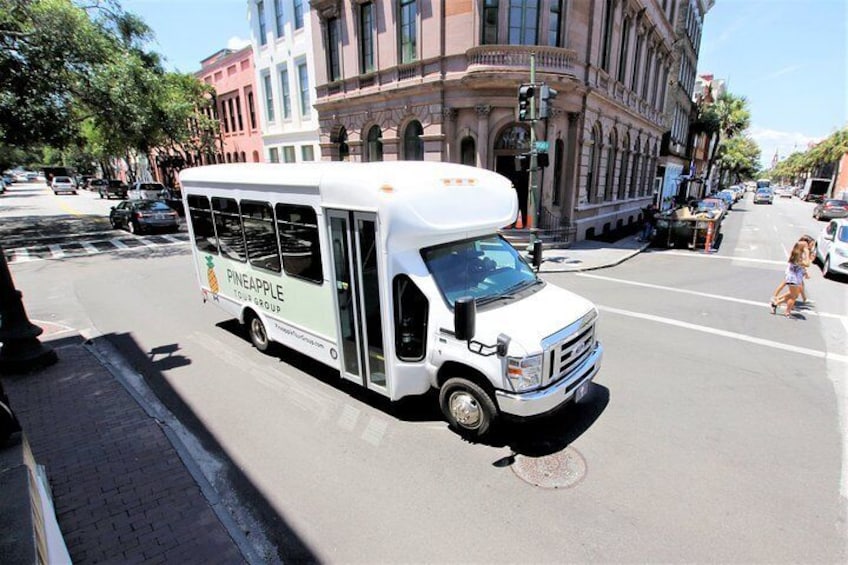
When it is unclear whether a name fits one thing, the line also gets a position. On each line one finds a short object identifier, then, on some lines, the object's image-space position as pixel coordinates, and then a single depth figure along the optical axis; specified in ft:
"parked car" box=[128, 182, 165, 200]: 99.45
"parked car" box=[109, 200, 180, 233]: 68.95
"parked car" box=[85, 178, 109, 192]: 159.02
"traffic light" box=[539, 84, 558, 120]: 37.47
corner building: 52.70
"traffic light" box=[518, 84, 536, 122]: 38.06
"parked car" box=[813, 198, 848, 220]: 96.99
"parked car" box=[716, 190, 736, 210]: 127.26
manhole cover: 14.02
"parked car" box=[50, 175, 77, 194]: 165.26
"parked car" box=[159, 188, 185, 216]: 90.99
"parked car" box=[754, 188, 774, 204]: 158.71
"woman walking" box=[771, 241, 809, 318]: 29.01
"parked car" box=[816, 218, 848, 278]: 40.91
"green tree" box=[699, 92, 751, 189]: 170.60
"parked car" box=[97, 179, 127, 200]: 140.77
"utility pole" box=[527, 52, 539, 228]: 39.22
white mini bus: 14.70
